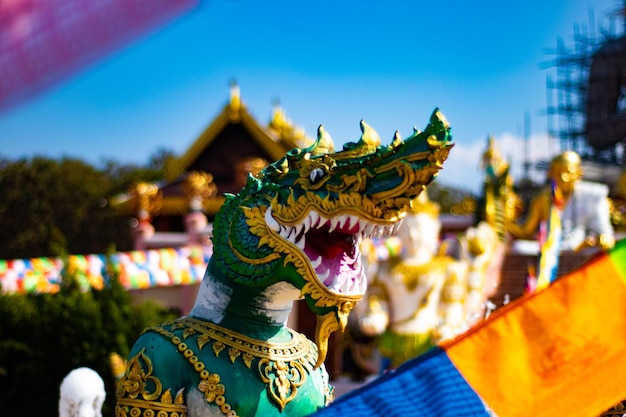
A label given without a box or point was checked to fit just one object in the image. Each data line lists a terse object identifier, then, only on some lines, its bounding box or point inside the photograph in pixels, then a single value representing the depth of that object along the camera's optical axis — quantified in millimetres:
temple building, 17047
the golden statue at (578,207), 10784
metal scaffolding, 24473
